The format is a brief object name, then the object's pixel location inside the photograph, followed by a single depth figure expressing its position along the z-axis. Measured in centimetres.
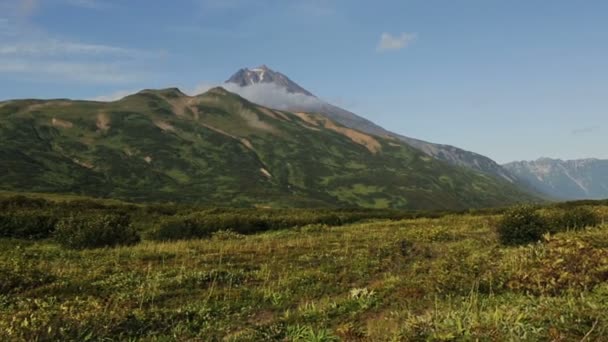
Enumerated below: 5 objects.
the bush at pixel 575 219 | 3076
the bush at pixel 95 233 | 2980
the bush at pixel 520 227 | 2664
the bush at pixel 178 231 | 3675
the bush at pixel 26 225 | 3738
